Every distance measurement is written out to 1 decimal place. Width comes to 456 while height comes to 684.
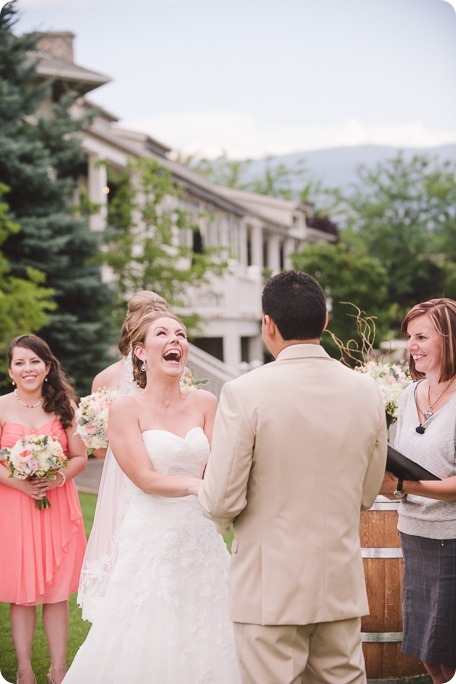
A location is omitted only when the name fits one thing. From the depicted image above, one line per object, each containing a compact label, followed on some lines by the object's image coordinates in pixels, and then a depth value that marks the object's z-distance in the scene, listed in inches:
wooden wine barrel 185.9
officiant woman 157.2
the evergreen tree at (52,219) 618.2
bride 159.6
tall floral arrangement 193.3
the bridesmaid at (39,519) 197.5
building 823.7
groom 120.3
